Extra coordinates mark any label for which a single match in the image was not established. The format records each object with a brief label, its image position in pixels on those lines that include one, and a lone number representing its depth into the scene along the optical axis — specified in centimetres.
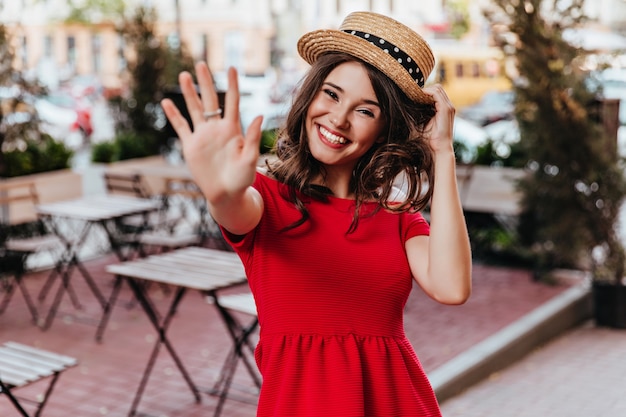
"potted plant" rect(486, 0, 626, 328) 763
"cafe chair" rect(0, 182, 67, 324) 713
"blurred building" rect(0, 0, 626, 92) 4581
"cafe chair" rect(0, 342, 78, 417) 384
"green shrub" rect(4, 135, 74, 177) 908
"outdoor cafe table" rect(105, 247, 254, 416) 481
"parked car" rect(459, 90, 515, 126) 2294
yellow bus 2667
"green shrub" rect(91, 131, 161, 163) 1102
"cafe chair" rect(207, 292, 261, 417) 500
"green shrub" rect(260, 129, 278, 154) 1076
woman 224
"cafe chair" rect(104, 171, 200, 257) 766
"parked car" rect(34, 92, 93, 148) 2244
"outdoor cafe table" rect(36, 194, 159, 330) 702
